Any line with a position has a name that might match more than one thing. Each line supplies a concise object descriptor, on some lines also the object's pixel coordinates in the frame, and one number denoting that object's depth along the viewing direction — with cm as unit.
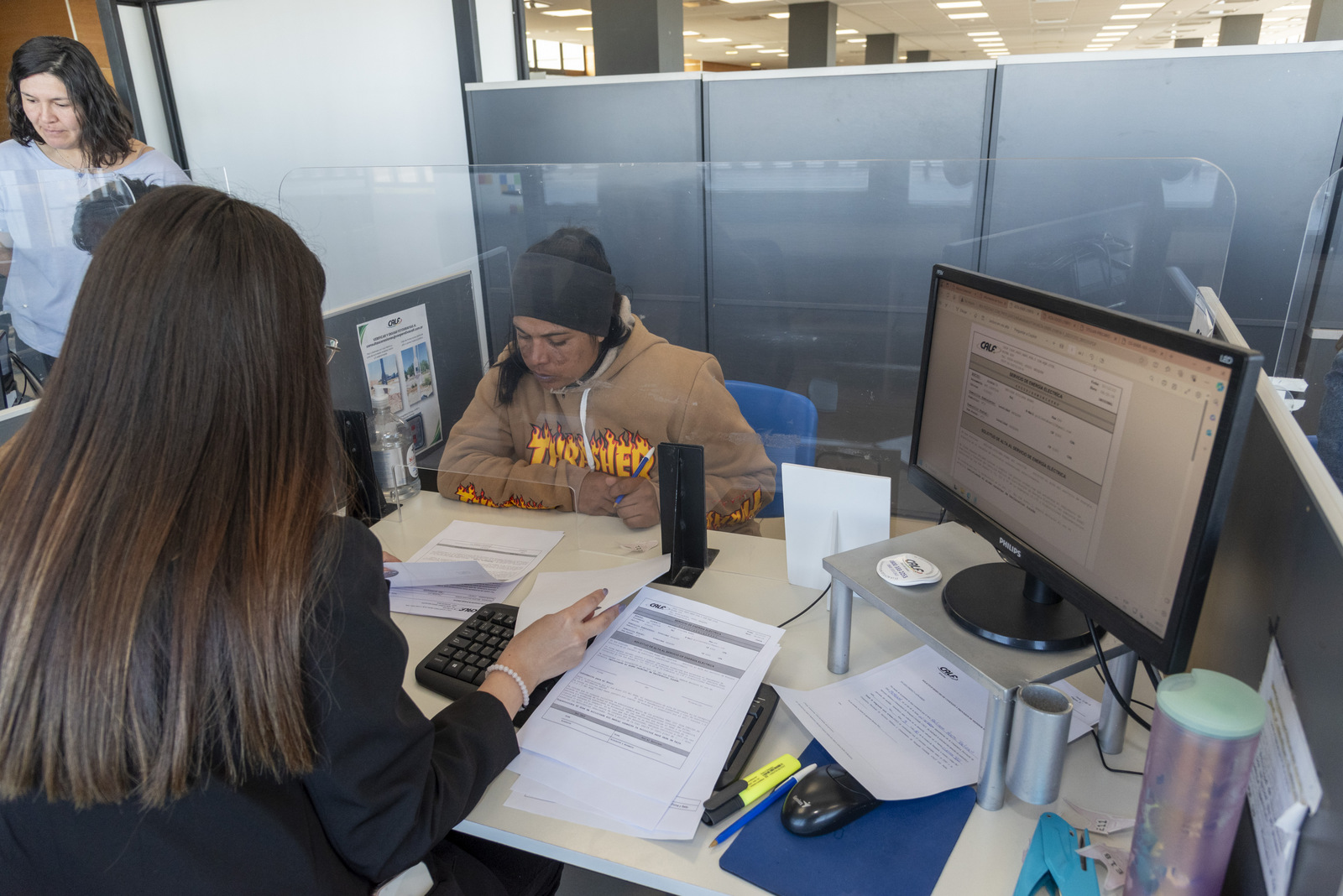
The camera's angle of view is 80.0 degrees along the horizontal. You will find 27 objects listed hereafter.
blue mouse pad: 76
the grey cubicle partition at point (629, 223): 160
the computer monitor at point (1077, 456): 68
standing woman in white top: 236
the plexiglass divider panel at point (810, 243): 163
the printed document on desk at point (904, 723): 87
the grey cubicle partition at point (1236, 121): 236
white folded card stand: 117
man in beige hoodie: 154
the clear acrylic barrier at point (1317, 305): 238
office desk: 78
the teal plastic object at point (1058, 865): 73
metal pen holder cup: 79
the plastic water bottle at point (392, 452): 158
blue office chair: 165
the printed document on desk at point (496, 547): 135
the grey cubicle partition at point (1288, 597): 54
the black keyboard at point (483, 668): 92
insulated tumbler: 57
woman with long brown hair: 62
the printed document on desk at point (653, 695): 90
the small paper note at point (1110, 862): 74
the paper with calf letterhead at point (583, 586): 113
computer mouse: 81
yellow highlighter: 83
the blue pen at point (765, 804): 82
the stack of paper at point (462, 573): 125
